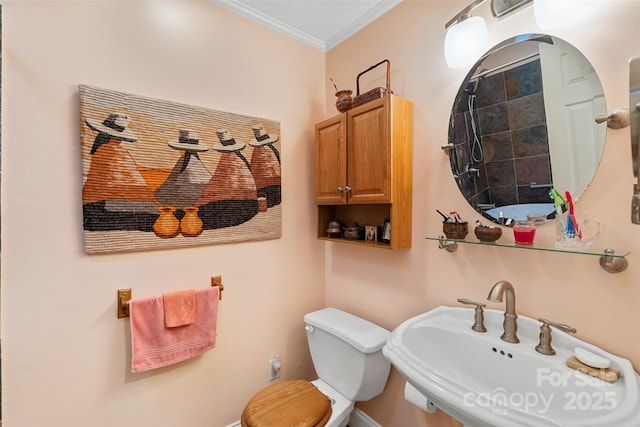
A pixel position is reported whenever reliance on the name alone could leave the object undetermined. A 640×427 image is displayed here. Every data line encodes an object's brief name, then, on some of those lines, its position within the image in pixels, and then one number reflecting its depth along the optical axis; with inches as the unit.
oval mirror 37.8
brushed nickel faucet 41.3
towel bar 51.7
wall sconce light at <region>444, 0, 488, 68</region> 45.4
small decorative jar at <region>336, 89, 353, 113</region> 62.9
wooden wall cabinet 54.5
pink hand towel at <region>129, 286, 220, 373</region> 51.6
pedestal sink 28.3
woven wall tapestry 49.0
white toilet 52.2
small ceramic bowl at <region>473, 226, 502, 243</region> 43.4
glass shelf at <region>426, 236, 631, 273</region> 33.6
